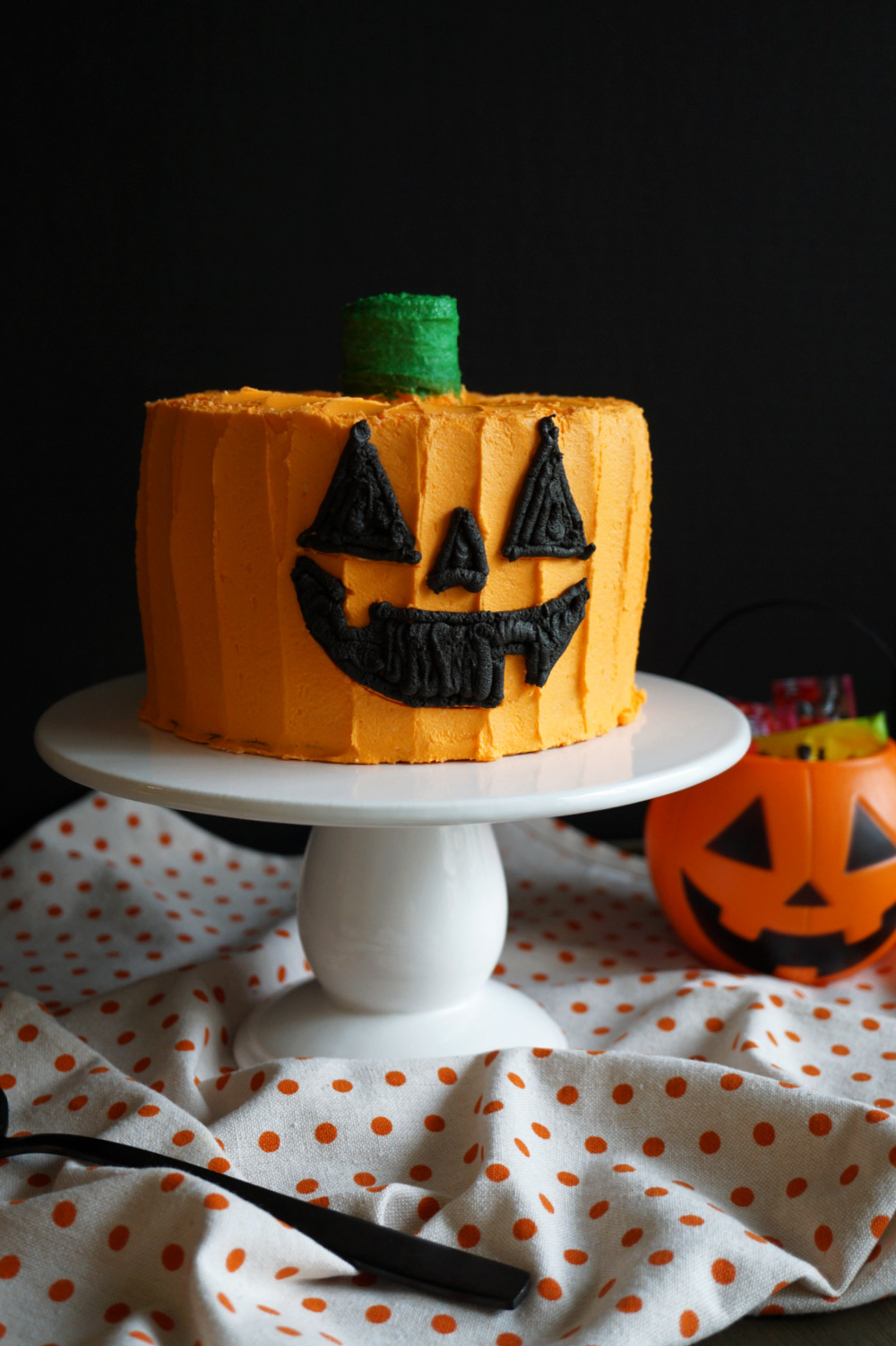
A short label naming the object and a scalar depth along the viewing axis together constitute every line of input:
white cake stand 1.05
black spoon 0.89
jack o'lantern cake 1.03
